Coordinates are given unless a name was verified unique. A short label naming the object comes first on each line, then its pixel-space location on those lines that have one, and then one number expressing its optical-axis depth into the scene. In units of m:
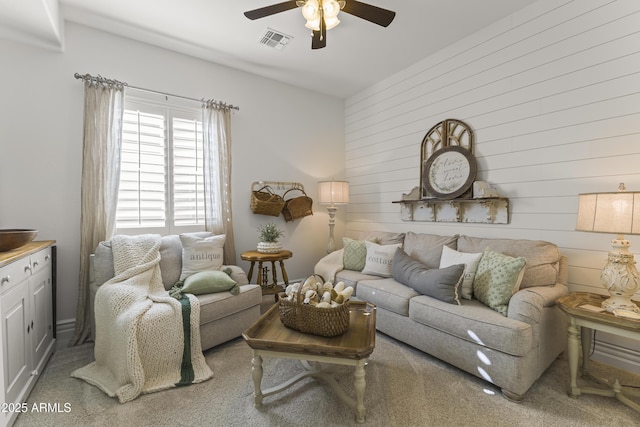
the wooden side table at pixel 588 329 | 1.71
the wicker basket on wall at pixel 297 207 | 3.92
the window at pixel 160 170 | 2.94
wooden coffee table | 1.61
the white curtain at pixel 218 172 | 3.36
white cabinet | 1.58
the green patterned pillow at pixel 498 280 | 2.12
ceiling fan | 1.90
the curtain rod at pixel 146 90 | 2.69
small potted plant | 3.32
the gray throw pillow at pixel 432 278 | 2.27
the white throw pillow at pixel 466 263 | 2.38
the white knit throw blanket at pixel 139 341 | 1.90
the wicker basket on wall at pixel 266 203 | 3.60
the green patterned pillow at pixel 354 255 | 3.38
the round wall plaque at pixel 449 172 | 2.99
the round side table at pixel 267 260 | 3.19
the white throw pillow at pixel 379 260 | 3.12
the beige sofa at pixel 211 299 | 2.39
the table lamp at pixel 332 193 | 3.92
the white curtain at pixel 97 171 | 2.66
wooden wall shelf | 2.80
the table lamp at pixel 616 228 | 1.70
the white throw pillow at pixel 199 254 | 2.77
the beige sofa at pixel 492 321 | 1.85
